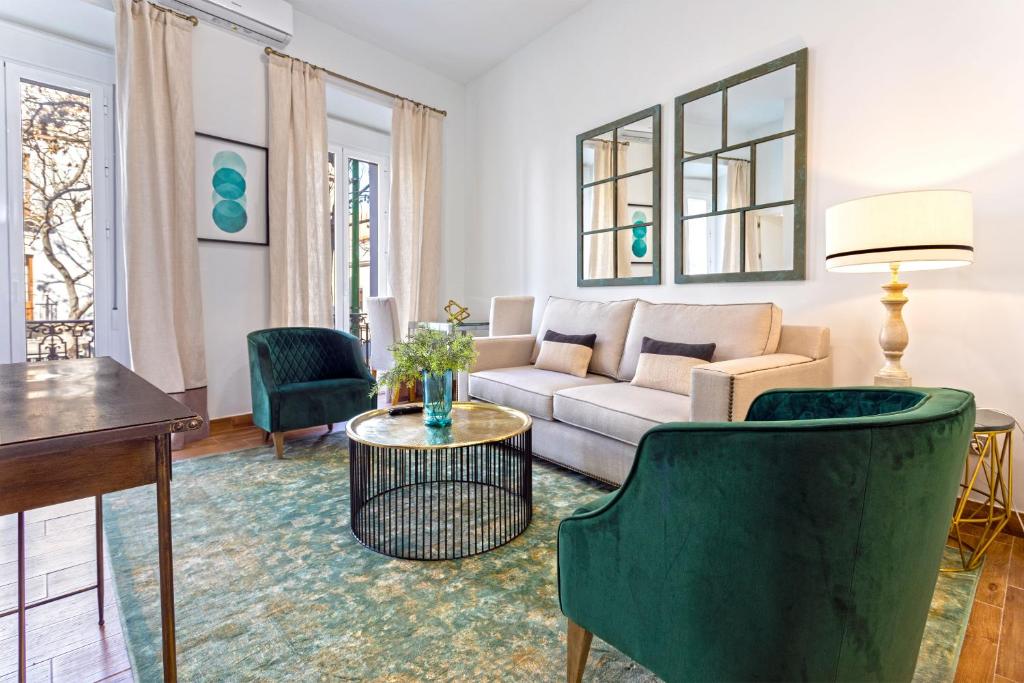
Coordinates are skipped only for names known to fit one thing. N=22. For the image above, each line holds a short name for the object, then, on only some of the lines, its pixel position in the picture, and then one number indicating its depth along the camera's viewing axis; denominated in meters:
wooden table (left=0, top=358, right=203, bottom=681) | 0.81
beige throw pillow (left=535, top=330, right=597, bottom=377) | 3.19
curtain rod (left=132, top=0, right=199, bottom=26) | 3.35
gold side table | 1.80
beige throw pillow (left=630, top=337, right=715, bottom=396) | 2.62
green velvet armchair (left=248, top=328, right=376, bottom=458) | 3.02
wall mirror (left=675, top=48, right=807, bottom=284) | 2.70
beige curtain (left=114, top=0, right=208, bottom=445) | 3.13
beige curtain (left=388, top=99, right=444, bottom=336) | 4.63
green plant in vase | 2.13
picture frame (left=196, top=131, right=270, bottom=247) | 3.55
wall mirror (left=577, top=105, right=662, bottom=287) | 3.40
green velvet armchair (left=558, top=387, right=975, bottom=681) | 0.75
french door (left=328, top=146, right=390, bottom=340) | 4.66
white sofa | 2.08
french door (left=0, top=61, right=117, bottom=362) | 3.05
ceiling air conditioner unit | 3.35
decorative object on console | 4.60
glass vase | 2.16
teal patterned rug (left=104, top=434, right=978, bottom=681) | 1.32
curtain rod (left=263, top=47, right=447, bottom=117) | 3.74
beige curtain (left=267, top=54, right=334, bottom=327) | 3.79
